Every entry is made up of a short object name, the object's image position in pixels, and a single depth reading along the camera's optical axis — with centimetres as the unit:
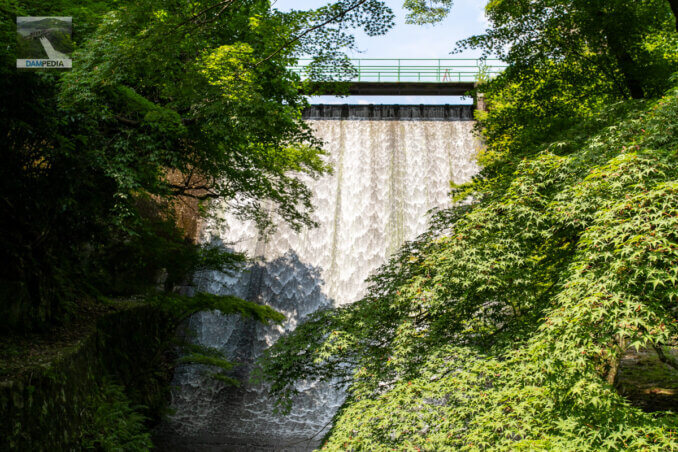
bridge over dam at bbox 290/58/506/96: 1736
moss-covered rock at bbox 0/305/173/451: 511
